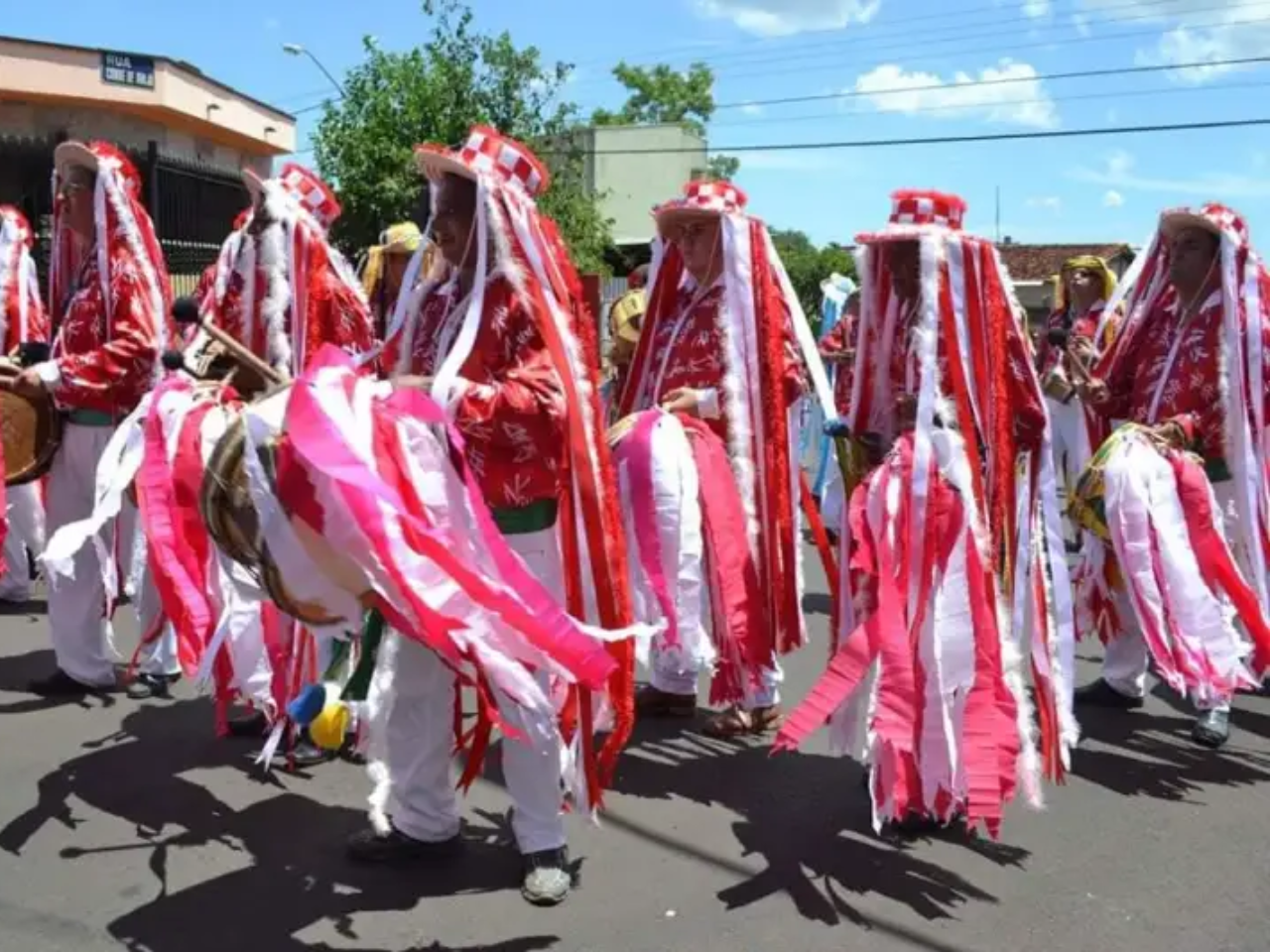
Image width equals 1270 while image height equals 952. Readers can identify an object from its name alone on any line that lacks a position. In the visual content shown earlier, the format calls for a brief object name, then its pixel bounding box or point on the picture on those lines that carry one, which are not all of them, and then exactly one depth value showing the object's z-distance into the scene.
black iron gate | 13.09
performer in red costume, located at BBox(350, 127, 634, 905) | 3.35
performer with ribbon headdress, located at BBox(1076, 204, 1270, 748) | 4.84
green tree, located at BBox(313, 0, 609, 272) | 17.19
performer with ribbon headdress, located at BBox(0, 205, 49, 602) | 6.25
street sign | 22.52
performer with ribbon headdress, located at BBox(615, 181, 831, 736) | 4.70
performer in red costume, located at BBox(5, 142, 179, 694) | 4.94
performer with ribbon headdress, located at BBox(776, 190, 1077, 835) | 3.72
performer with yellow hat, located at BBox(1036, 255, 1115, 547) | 5.80
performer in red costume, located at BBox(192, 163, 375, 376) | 4.70
